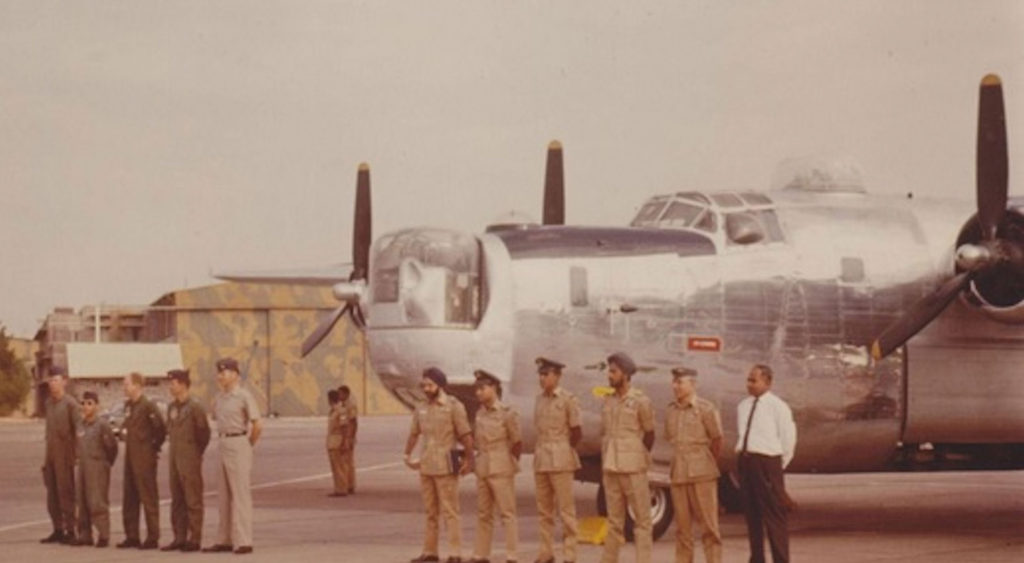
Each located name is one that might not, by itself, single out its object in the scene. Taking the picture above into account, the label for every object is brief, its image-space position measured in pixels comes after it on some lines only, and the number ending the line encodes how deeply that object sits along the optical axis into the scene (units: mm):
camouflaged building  97125
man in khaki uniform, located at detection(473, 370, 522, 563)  16219
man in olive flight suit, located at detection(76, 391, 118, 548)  18906
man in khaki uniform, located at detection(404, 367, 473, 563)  16500
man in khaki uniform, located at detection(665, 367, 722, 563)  15078
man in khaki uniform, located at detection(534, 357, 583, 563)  15969
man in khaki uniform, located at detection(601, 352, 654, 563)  15047
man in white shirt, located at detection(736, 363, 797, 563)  14922
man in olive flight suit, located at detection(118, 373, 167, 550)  18484
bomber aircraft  18406
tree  111000
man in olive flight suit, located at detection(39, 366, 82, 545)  19219
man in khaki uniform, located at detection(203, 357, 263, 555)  17484
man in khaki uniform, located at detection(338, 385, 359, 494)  27906
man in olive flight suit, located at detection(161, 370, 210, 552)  17969
